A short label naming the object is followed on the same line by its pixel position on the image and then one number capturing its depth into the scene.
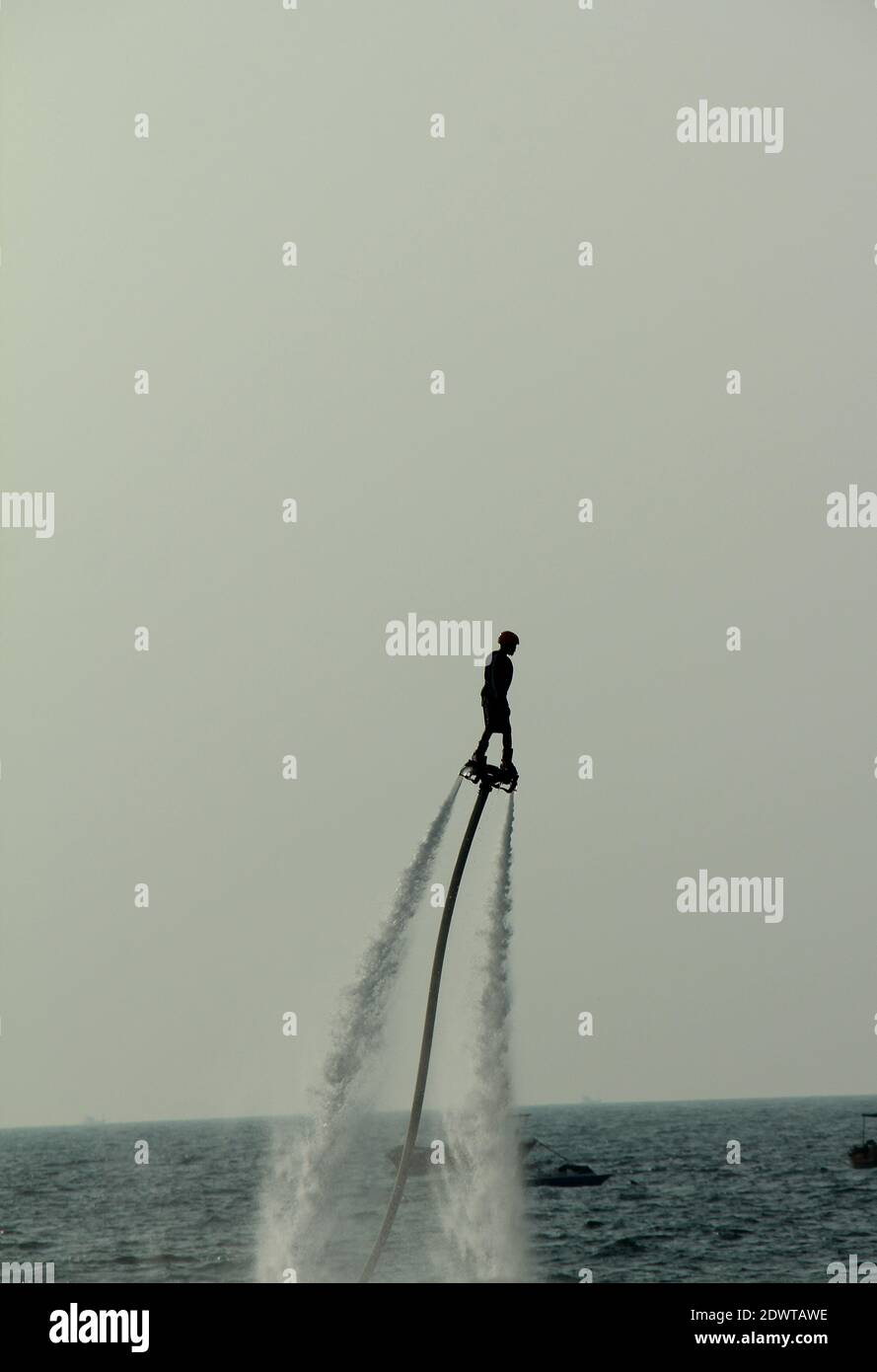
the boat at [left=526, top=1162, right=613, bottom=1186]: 136.62
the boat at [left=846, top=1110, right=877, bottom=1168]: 135.88
